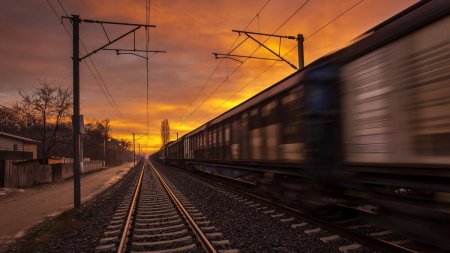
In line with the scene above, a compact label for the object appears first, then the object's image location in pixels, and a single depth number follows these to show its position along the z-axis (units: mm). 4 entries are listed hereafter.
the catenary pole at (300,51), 13773
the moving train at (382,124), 4621
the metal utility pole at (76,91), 13250
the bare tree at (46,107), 42516
